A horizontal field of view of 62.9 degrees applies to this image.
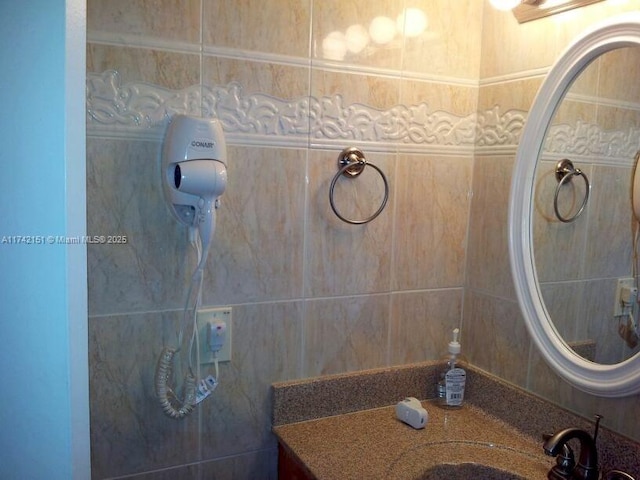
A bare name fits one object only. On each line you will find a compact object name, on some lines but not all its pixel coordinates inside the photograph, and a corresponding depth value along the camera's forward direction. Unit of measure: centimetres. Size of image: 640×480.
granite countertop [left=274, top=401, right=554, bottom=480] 120
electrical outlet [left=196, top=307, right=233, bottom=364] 127
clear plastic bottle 153
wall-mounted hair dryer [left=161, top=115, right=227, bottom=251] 111
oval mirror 114
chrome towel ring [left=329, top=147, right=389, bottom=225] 137
